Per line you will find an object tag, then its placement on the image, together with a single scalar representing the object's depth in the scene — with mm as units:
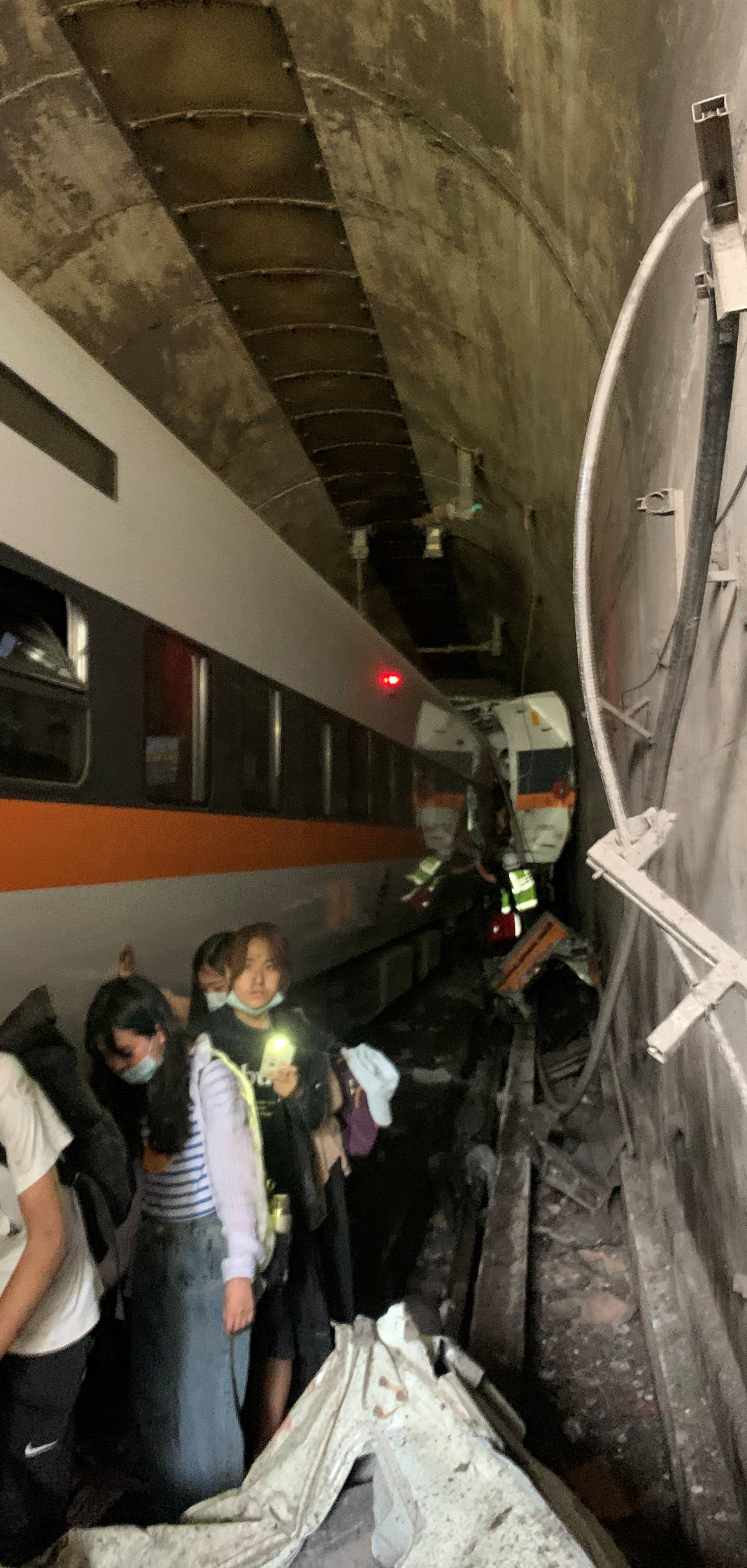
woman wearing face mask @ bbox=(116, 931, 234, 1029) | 3137
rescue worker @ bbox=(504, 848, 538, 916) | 11859
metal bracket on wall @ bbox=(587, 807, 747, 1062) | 1766
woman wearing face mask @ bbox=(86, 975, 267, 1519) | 2572
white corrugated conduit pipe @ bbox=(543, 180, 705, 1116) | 1837
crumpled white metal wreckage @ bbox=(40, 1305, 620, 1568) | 2137
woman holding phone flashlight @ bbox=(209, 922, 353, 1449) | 2971
